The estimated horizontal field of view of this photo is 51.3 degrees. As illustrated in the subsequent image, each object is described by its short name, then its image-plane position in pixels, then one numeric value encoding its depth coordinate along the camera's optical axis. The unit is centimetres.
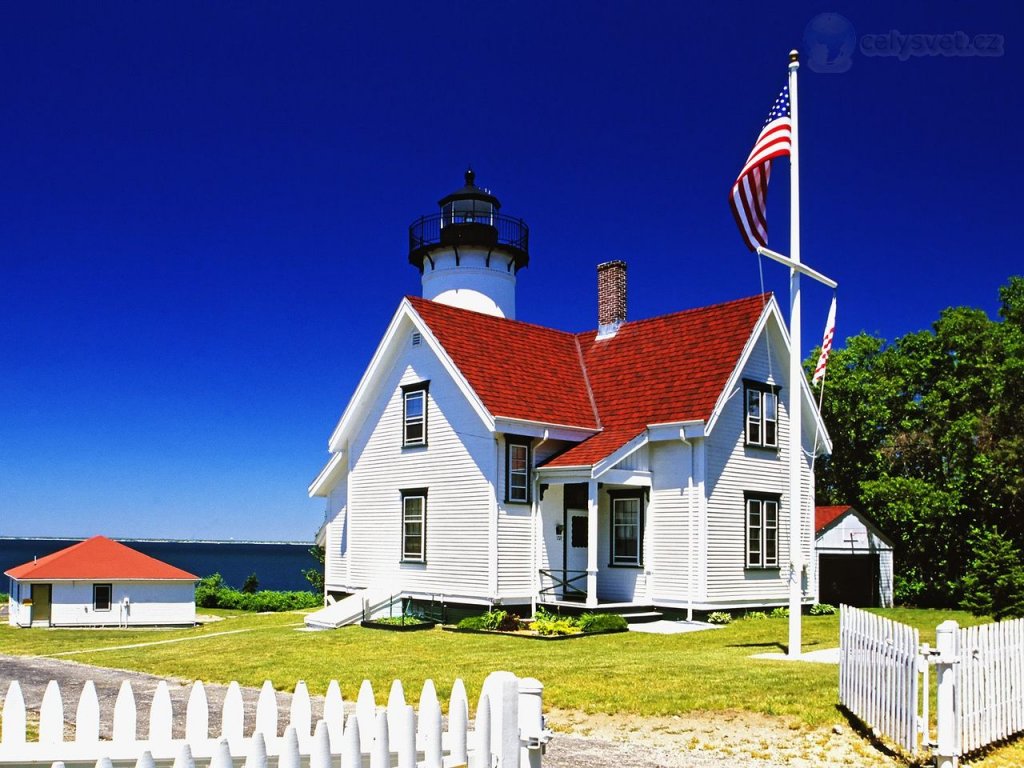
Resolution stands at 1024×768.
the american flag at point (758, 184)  1827
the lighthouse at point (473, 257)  3869
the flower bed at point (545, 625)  2272
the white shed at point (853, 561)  3192
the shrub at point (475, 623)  2422
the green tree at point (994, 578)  2394
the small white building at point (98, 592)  4441
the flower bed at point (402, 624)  2520
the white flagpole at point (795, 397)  1800
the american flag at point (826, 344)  1930
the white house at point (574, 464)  2577
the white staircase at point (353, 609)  2655
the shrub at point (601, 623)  2306
